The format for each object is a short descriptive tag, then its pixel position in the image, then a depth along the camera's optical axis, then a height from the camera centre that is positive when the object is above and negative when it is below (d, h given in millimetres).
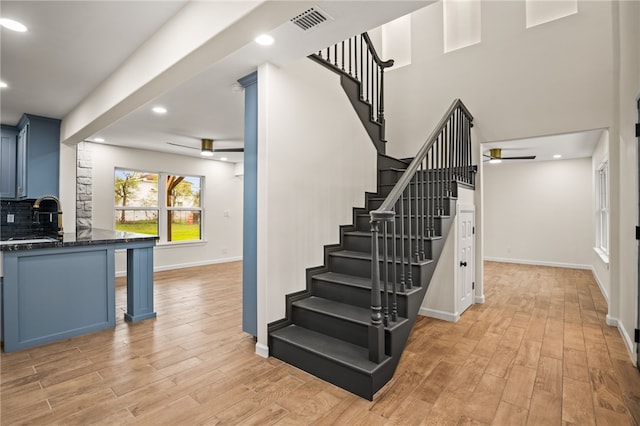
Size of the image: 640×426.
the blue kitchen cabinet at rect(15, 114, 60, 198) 4434 +832
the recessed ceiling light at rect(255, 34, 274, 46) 2268 +1276
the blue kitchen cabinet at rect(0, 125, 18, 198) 4566 +803
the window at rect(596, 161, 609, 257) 5348 +52
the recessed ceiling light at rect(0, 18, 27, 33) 2361 +1447
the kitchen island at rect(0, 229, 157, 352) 2842 -715
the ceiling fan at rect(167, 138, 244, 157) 5666 +1221
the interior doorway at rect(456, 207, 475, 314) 3803 -561
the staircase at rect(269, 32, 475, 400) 2225 -645
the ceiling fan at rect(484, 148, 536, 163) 5849 +1110
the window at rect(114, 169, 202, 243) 6359 +224
